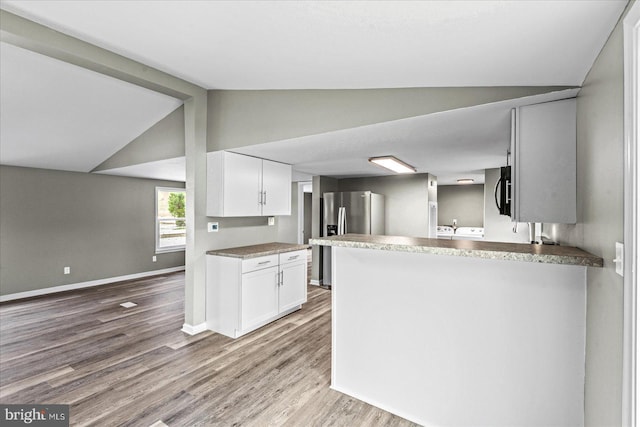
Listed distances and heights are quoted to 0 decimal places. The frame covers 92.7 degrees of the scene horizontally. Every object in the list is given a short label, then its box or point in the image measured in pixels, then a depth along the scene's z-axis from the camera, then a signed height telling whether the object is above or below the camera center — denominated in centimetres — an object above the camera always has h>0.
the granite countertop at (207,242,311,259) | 340 -44
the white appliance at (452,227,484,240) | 645 -39
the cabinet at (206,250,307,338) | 333 -91
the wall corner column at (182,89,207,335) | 343 +6
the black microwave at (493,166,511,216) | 215 +18
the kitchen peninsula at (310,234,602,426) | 163 -71
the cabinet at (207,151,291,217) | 343 +35
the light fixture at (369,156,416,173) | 386 +71
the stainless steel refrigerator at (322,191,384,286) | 534 -1
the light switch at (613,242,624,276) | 105 -15
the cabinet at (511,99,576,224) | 176 +32
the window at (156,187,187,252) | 664 -13
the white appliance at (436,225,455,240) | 667 -37
